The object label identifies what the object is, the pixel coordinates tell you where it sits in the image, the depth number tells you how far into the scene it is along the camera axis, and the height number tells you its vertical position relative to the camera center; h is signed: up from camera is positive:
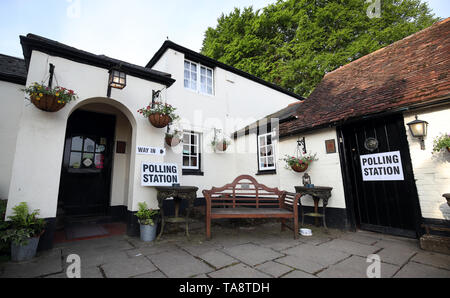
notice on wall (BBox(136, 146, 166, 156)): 4.40 +0.70
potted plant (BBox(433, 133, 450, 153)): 3.25 +0.54
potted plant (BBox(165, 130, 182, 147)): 5.97 +1.29
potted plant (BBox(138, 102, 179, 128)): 4.32 +1.45
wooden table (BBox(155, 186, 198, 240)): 4.04 -0.26
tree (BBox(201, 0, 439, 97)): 12.13 +9.31
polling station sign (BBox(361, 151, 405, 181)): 4.06 +0.21
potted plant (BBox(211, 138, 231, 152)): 7.33 +1.32
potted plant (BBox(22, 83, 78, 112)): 3.20 +1.41
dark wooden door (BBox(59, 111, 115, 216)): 5.14 +0.51
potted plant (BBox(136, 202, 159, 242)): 3.86 -0.78
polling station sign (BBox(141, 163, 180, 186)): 4.24 +0.17
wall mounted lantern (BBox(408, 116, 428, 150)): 3.60 +0.84
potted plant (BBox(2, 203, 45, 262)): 2.84 -0.69
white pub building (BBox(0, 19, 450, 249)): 3.53 +1.03
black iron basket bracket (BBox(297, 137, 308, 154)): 5.54 +0.96
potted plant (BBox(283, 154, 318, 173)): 5.21 +0.43
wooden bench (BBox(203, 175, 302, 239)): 3.78 -0.62
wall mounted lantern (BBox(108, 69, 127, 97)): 3.93 +2.04
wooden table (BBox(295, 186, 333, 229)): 4.58 -0.34
